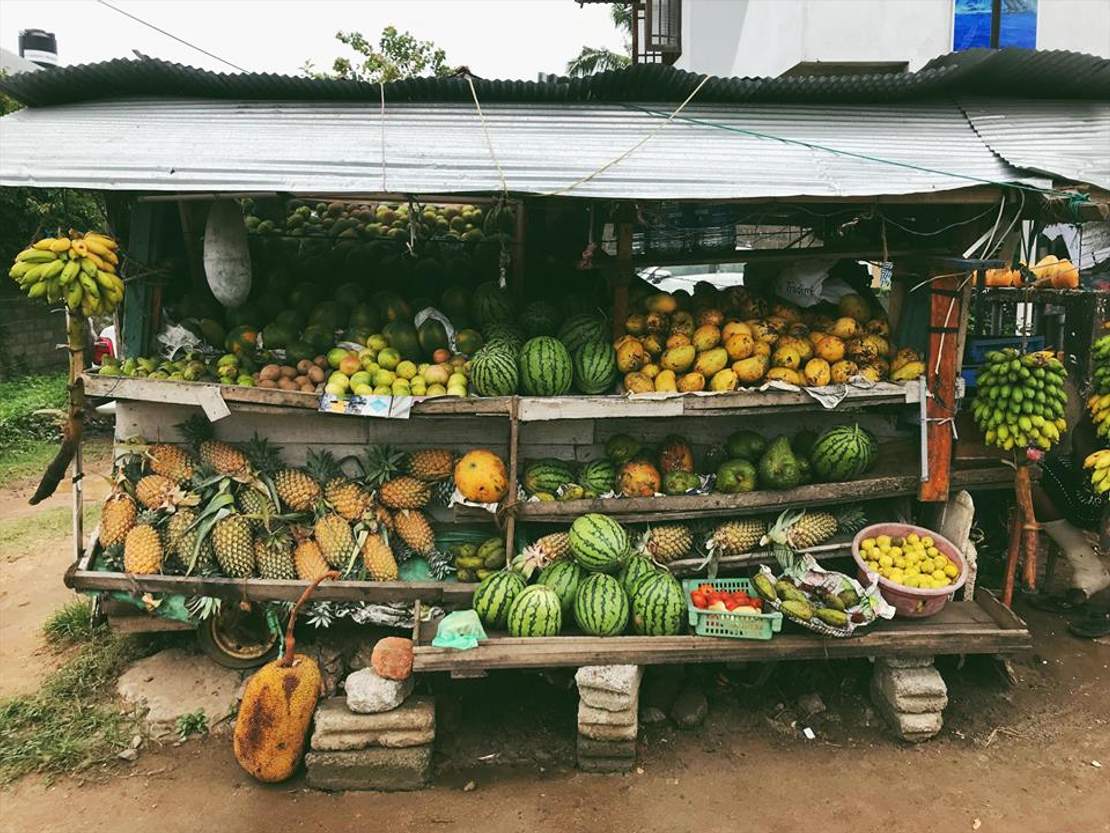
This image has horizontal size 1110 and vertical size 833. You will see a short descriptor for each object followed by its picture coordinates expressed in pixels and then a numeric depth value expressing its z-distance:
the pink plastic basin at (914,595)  4.12
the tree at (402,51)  19.45
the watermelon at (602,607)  4.04
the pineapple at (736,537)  4.64
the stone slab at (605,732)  3.88
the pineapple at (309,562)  4.49
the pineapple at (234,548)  4.44
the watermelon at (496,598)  4.15
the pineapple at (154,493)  4.64
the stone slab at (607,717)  3.86
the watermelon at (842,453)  4.62
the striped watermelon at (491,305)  4.94
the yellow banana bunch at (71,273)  3.88
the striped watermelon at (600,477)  4.66
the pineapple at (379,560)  4.50
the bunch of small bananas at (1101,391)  4.96
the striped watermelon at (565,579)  4.22
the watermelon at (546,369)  4.45
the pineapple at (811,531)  4.66
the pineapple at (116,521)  4.54
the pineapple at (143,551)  4.41
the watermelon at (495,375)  4.40
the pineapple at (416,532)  4.68
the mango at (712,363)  4.54
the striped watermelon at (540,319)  4.85
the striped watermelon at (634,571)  4.22
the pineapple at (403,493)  4.72
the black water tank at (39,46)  12.20
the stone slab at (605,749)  3.90
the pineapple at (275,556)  4.49
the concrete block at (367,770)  3.79
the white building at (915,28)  10.46
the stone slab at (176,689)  4.37
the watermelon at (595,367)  4.49
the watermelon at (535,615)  4.04
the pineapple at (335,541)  4.52
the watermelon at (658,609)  4.06
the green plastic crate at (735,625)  3.95
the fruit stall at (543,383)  3.95
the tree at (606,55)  27.19
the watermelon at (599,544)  4.21
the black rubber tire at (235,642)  4.71
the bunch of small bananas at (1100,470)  4.76
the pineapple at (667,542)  4.57
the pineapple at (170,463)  4.75
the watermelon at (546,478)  4.70
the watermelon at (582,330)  4.68
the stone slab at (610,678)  3.84
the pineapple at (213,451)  4.77
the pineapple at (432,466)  4.75
